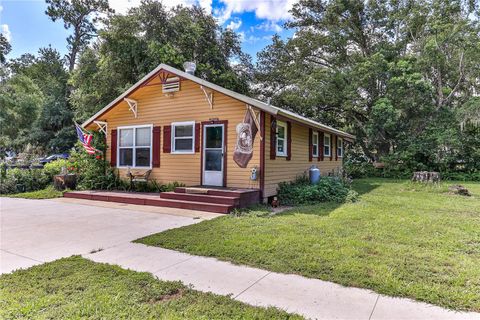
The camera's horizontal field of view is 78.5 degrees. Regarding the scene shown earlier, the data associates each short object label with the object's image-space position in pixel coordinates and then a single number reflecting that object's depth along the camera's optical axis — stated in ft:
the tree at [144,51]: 56.18
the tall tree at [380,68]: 56.80
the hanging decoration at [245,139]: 27.04
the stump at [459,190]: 34.17
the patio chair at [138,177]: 33.71
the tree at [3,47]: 81.25
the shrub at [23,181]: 35.09
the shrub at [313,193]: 28.40
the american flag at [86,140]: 33.65
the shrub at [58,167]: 38.09
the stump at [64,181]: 35.27
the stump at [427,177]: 43.07
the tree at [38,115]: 82.74
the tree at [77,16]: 95.04
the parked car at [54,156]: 72.67
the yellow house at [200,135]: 27.35
